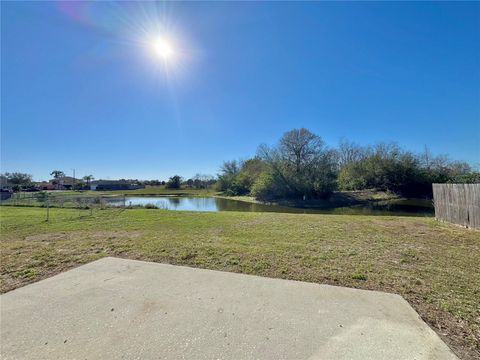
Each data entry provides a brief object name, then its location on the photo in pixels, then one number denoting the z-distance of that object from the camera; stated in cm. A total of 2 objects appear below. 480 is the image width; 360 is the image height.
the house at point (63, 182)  5996
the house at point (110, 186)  6056
